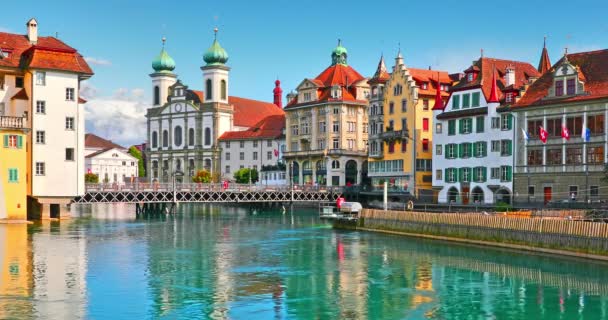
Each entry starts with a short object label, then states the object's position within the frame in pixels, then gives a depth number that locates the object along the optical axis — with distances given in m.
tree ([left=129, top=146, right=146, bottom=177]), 193.77
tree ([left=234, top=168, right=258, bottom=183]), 137.25
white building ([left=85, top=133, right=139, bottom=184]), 175.50
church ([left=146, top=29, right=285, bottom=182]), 147.25
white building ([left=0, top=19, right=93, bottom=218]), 71.25
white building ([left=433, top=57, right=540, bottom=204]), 75.88
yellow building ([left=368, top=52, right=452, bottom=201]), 93.44
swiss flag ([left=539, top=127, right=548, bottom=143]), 67.88
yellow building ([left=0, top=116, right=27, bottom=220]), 67.06
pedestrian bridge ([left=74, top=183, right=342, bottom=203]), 83.31
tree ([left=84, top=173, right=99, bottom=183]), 146.25
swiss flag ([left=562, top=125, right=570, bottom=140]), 64.51
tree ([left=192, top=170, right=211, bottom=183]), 136.50
